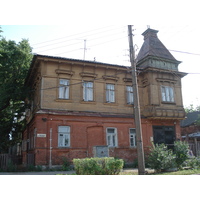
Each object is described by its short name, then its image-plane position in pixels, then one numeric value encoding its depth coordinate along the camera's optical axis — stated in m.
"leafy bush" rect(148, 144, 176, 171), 14.12
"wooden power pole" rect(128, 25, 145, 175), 12.67
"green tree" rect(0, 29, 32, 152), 21.70
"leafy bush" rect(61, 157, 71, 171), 17.48
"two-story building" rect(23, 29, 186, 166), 18.70
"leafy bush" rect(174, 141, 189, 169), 15.33
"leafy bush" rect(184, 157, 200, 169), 15.90
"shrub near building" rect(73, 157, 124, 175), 12.11
